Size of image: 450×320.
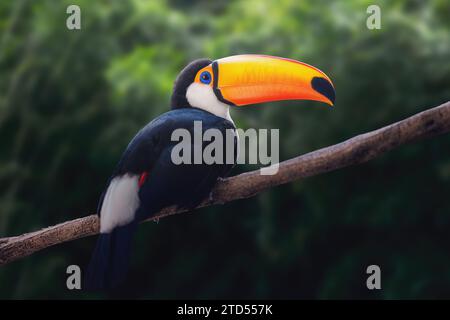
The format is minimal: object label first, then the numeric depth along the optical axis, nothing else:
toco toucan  2.65
